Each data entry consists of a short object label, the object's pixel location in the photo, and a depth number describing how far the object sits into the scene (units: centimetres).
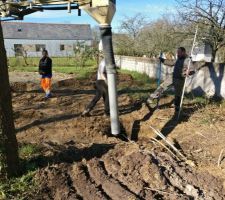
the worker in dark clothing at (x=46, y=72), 794
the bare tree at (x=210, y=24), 792
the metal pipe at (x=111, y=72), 471
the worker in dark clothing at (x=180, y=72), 631
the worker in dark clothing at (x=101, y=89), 620
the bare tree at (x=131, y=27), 2308
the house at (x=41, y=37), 3570
